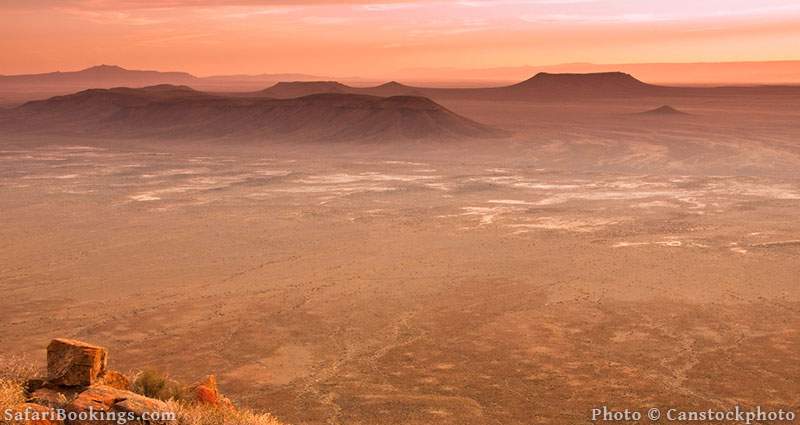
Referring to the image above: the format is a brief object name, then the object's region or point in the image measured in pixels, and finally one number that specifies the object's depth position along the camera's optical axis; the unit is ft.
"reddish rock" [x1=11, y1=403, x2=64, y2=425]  22.56
